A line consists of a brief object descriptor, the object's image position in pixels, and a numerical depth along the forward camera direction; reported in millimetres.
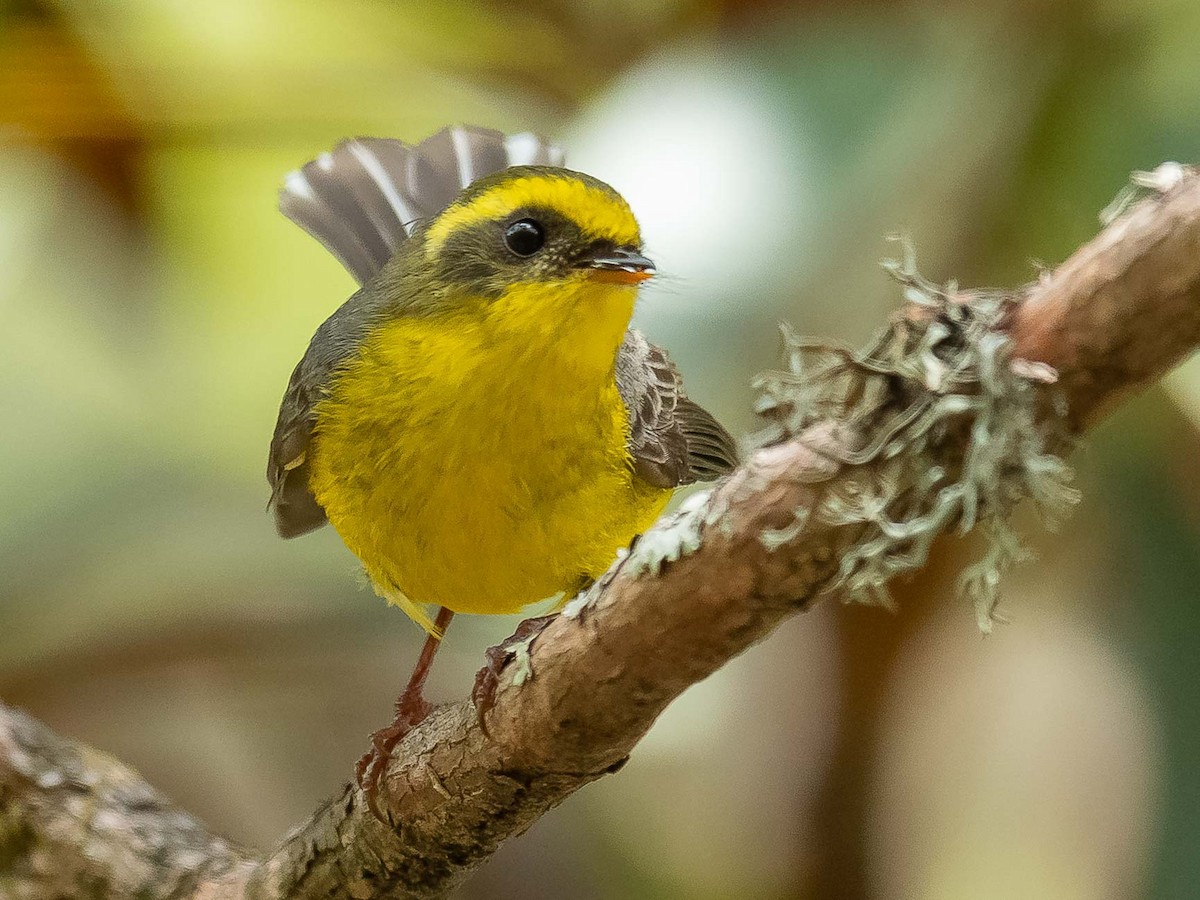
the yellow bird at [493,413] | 2140
